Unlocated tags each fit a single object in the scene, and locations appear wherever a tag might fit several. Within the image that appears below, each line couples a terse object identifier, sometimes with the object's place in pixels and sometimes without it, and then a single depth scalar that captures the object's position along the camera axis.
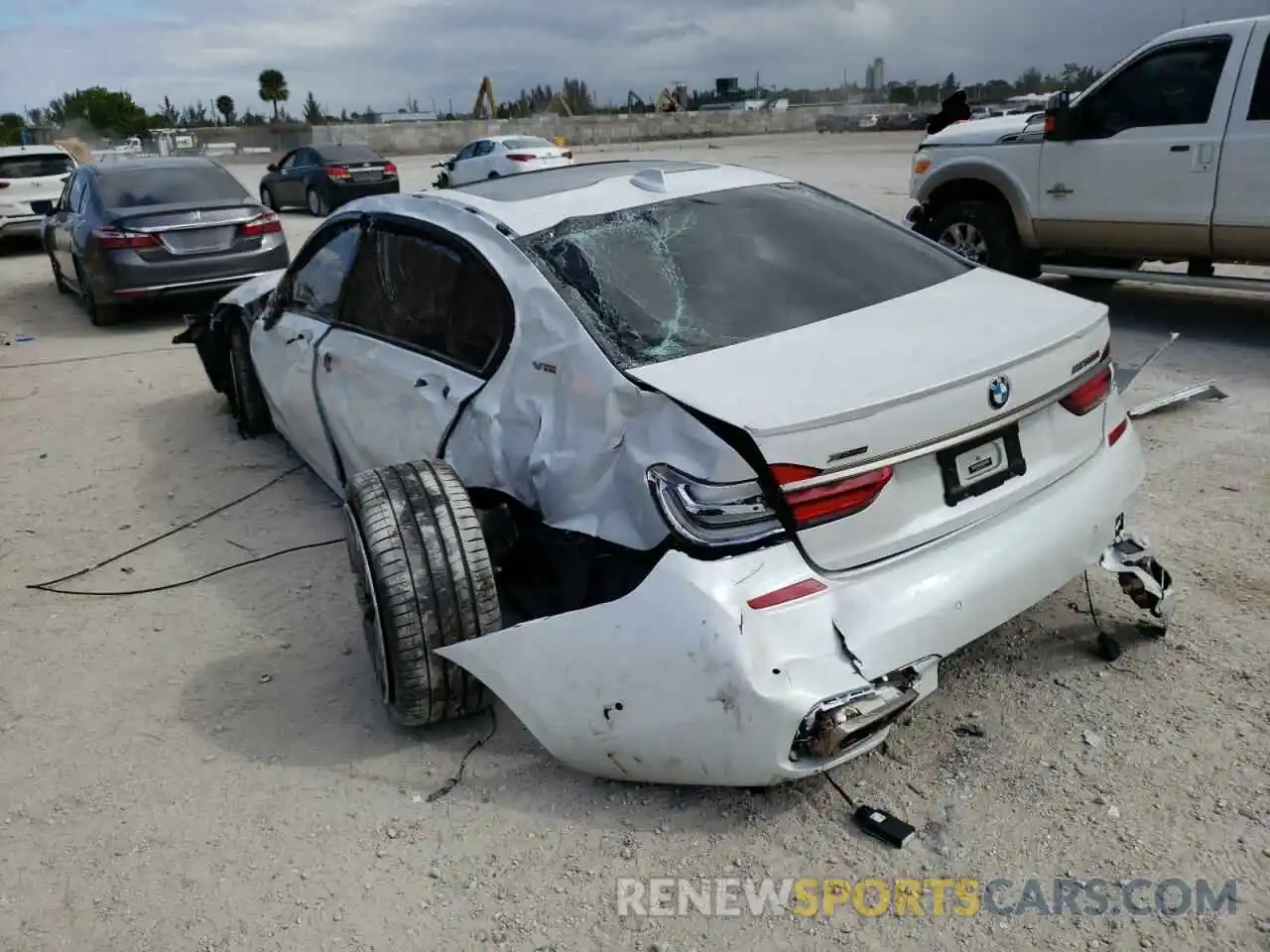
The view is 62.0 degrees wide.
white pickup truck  7.08
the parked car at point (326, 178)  20.39
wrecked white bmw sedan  2.53
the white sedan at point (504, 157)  21.61
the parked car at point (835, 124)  54.84
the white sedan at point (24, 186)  16.17
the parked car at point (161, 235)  9.78
